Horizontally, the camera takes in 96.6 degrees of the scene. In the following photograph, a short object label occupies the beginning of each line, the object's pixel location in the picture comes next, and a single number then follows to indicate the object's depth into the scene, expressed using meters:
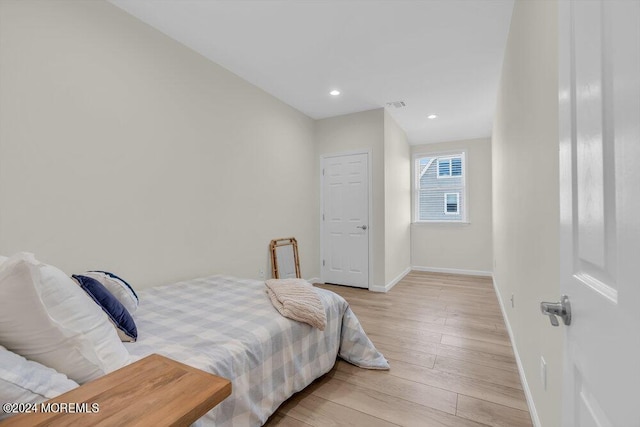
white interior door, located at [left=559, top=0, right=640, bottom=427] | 0.40
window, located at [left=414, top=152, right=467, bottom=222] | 5.66
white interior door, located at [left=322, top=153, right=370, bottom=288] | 4.36
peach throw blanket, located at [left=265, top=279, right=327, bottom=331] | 1.79
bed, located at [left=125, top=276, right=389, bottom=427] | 1.33
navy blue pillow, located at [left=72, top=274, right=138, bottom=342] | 1.38
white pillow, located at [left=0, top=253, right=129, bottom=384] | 0.84
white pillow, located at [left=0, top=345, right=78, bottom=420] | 0.72
